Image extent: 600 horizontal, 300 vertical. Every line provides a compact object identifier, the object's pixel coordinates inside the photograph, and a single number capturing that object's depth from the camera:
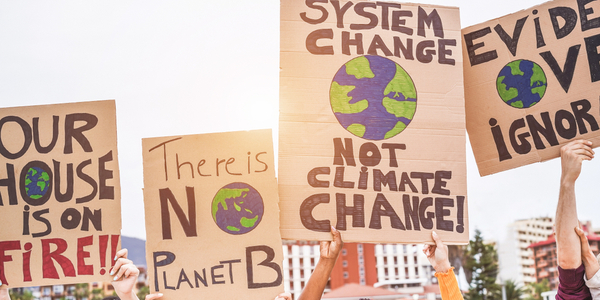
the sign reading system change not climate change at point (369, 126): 2.76
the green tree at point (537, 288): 73.03
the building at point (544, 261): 110.84
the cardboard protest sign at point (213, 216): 2.63
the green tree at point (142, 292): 75.55
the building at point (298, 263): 124.10
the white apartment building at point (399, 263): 133.00
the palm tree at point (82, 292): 77.93
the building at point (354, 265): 94.44
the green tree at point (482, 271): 51.47
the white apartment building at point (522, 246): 141.38
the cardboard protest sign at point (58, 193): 2.67
